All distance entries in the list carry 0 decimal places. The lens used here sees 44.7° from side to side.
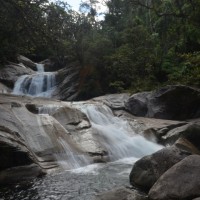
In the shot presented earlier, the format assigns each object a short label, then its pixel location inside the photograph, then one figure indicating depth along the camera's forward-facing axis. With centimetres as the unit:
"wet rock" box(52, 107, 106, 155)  918
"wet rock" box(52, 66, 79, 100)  1729
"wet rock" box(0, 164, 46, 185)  692
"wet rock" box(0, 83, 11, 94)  1646
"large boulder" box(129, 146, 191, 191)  619
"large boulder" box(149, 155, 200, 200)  504
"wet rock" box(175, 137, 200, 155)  837
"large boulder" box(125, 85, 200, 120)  1315
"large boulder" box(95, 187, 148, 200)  522
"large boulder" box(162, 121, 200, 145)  913
